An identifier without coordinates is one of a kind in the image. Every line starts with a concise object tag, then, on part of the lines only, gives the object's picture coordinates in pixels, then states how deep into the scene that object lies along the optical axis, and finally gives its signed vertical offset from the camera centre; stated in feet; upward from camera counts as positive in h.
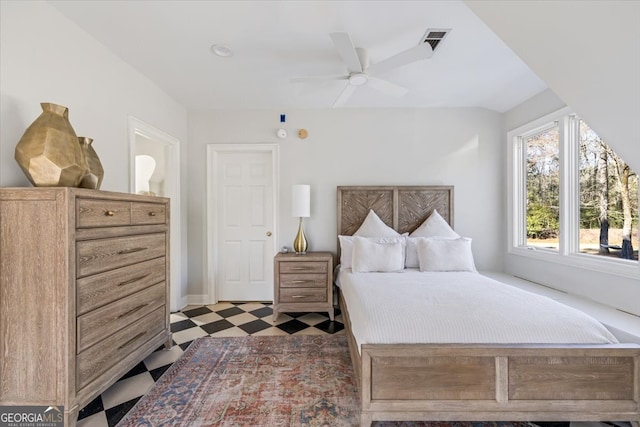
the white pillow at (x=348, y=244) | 9.55 -1.24
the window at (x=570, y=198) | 7.02 +0.45
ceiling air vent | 6.08 +4.38
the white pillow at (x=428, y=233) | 9.83 -0.83
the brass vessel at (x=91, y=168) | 5.30 +1.01
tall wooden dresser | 4.30 -1.44
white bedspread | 4.87 -2.14
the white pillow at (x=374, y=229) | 10.38 -0.66
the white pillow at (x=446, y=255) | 9.07 -1.53
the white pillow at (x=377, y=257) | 9.00 -1.57
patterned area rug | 5.09 -4.08
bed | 4.66 -3.13
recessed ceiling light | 7.08 +4.62
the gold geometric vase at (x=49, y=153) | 4.53 +1.10
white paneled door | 11.50 -0.53
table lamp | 10.27 +0.33
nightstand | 9.52 -2.65
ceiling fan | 5.81 +3.76
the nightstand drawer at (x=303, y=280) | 9.55 -2.52
